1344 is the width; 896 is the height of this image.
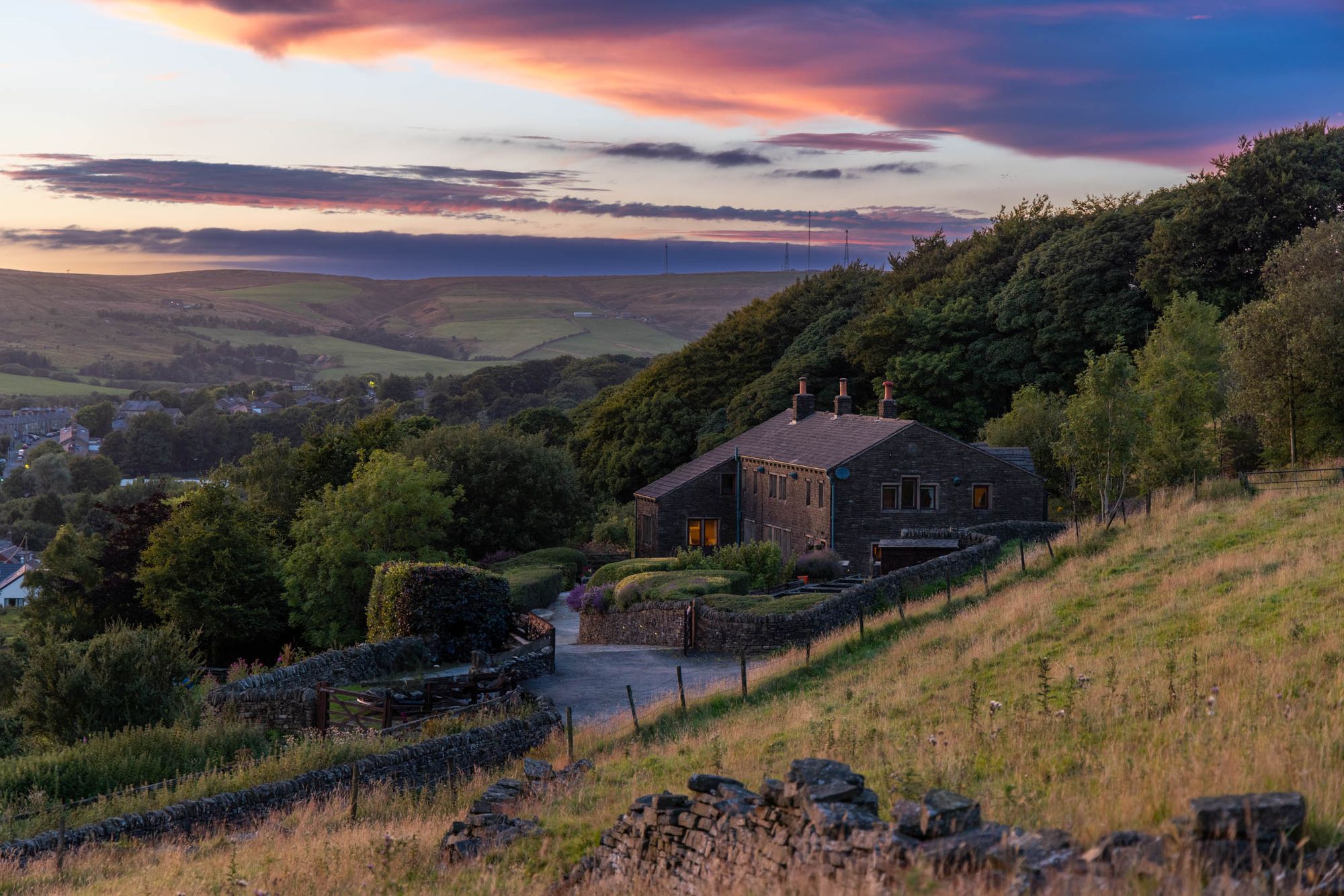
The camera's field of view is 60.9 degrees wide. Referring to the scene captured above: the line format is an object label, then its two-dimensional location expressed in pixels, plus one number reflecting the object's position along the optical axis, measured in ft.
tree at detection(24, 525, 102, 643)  176.96
